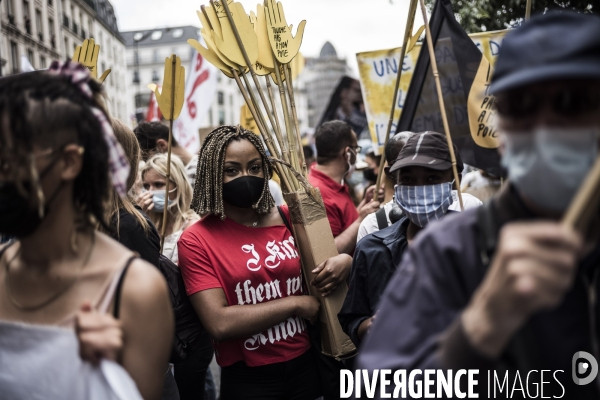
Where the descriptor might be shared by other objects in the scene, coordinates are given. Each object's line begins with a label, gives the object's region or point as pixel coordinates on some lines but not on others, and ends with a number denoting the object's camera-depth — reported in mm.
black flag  4207
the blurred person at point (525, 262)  1141
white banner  7953
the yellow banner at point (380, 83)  6035
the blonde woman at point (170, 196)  4480
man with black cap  2809
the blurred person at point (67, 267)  1730
